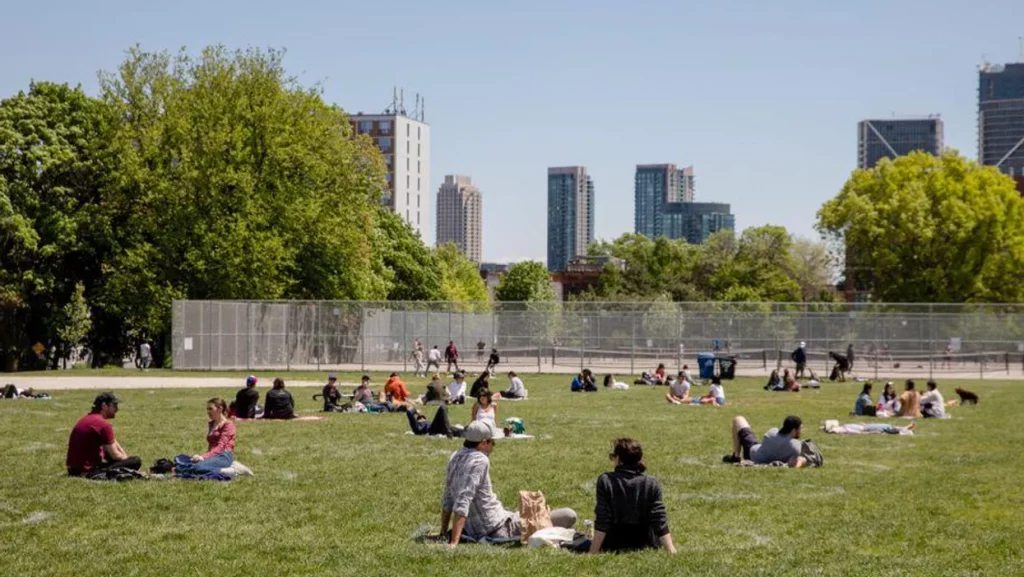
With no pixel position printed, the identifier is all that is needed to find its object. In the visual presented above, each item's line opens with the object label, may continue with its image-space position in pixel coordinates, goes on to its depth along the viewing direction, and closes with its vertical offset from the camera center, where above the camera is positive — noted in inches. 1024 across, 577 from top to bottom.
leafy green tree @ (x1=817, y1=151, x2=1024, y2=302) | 3420.3 +229.9
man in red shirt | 725.9 -77.2
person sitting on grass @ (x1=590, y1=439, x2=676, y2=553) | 494.9 -74.7
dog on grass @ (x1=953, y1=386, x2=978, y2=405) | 1536.5 -92.9
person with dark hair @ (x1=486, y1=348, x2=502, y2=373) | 2110.5 -77.0
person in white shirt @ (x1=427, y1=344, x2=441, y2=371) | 2268.6 -76.4
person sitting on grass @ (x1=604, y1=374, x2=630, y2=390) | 1884.7 -102.2
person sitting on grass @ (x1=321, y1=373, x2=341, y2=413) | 1352.1 -87.0
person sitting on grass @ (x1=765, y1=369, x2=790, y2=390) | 1891.0 -98.7
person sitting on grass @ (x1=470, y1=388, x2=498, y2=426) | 970.1 -72.5
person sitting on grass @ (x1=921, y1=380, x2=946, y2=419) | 1316.4 -89.5
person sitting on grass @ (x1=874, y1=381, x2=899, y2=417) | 1326.3 -91.7
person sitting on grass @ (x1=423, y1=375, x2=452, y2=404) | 1435.8 -88.0
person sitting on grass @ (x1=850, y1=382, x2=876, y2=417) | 1339.8 -91.1
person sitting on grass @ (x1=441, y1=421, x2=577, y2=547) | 531.2 -76.5
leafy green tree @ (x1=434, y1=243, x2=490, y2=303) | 5654.5 +179.0
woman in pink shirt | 737.0 -79.9
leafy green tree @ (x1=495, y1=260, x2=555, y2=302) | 6063.0 +151.4
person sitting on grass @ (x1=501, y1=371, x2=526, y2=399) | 1589.8 -92.9
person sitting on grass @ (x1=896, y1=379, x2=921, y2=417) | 1305.4 -86.0
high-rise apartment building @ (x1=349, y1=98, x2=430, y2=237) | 7568.9 +928.7
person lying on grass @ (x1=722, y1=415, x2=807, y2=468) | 831.1 -84.2
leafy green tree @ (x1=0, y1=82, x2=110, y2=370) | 2486.5 +193.0
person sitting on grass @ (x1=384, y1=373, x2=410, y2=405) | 1426.9 -84.6
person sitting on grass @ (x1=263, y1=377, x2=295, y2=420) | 1214.3 -88.8
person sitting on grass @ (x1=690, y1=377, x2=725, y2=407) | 1547.7 -98.0
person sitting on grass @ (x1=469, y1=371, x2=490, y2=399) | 1344.2 -72.6
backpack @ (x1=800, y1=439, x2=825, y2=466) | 838.5 -89.0
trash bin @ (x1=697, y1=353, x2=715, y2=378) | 2155.5 -80.4
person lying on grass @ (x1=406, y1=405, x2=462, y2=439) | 1037.8 -90.8
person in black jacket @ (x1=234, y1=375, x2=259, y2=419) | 1211.2 -85.2
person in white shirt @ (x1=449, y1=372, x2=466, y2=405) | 1499.8 -90.3
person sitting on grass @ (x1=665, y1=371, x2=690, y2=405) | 1571.1 -91.3
